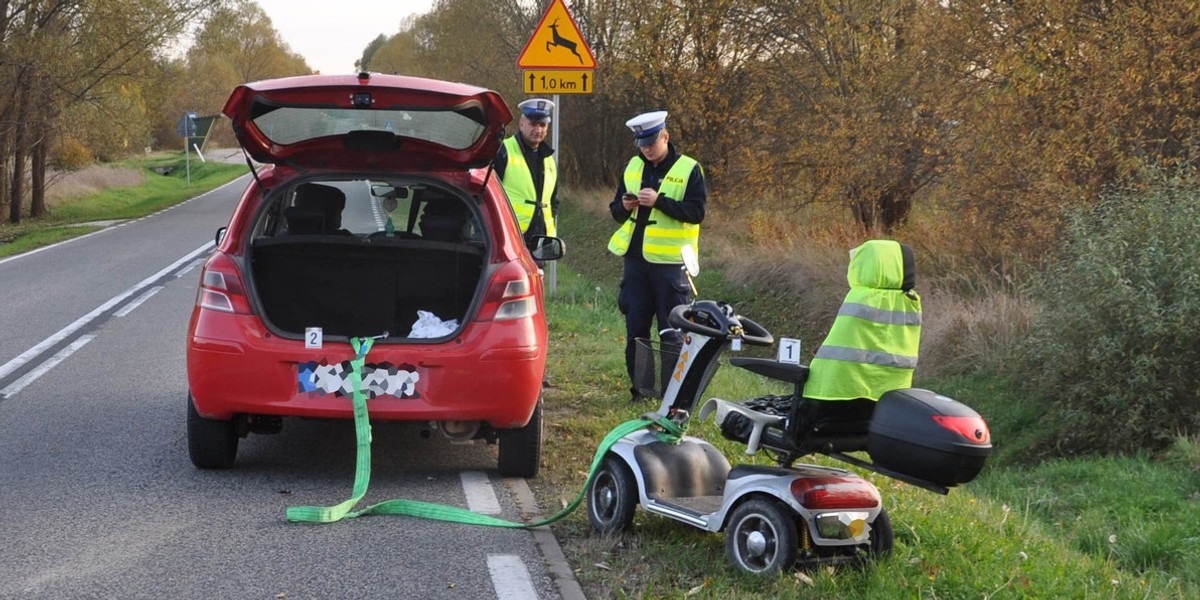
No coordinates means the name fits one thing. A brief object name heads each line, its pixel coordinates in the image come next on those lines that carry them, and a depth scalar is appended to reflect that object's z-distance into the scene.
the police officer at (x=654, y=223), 8.29
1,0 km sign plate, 12.62
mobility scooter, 4.30
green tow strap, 5.53
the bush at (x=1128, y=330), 7.98
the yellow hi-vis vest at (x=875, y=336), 4.64
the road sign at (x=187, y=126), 51.38
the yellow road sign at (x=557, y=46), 12.48
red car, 6.07
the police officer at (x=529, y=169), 9.28
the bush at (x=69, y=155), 41.64
